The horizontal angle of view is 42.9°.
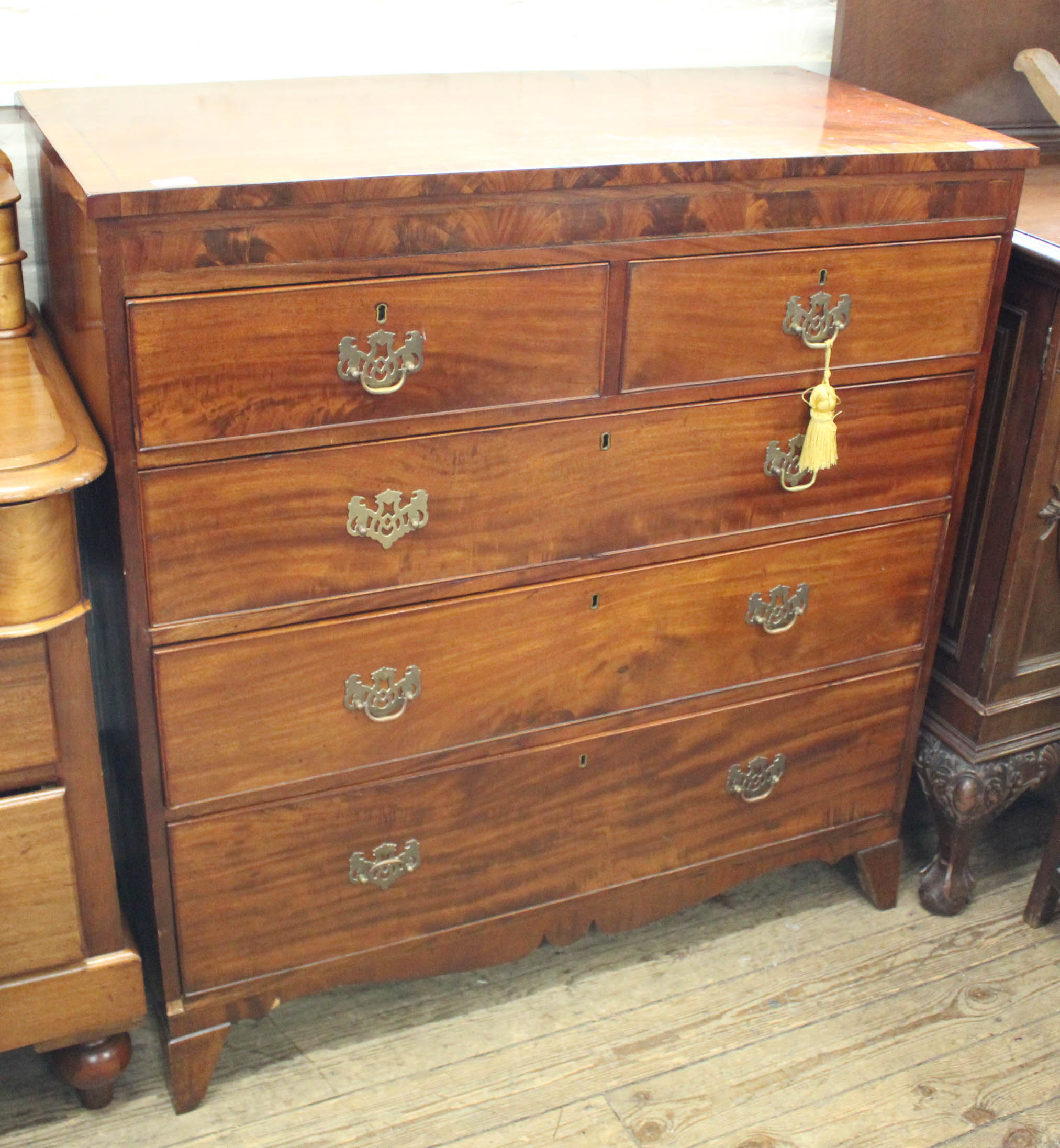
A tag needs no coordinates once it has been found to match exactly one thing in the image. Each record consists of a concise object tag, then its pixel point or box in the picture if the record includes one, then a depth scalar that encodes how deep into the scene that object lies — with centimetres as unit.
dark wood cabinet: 185
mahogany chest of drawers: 140
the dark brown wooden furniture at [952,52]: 212
